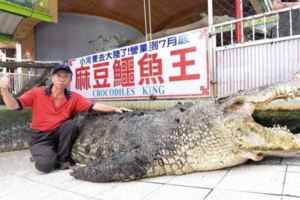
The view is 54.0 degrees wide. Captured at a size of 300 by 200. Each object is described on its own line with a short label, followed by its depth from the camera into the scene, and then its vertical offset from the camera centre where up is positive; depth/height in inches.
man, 141.2 -11.9
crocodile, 103.5 -18.7
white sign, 175.5 +16.4
